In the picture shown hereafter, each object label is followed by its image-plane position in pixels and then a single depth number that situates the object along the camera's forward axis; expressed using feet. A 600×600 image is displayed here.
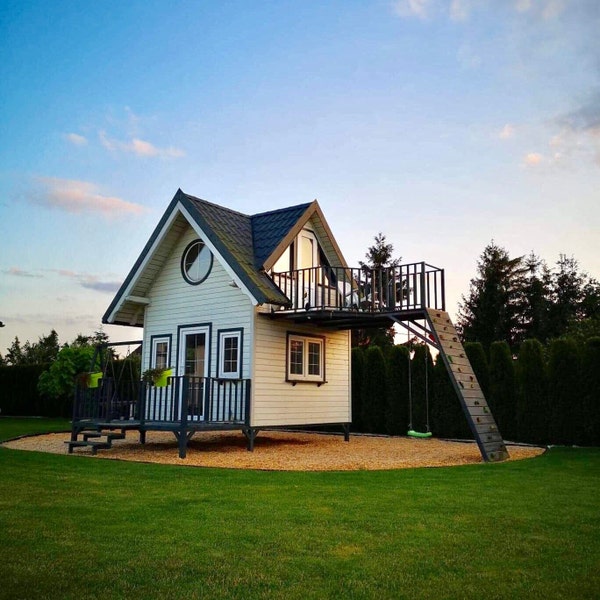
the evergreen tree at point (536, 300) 131.64
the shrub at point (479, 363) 55.01
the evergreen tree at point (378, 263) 124.16
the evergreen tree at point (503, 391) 52.60
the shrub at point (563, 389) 48.26
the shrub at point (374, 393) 62.49
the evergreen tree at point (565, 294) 130.52
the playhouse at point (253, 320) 42.86
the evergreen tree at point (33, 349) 171.63
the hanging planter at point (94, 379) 45.83
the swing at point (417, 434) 41.55
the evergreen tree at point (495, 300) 136.77
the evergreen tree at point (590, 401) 46.85
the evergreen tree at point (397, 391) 60.75
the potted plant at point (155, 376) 42.51
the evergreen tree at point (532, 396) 50.16
